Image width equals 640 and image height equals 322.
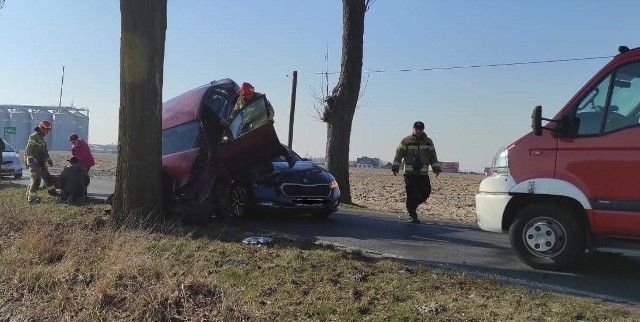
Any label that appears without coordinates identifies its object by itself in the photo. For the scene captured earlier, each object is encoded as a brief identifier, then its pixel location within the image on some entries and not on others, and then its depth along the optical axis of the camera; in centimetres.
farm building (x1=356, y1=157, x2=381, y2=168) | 11806
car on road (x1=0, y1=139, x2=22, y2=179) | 1912
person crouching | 1173
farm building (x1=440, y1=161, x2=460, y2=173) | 10381
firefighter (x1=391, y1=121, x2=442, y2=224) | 1052
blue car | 1018
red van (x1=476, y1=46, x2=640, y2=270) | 602
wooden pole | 2170
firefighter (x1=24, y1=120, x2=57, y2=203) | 1309
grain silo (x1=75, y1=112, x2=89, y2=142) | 8656
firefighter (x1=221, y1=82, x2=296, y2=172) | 962
